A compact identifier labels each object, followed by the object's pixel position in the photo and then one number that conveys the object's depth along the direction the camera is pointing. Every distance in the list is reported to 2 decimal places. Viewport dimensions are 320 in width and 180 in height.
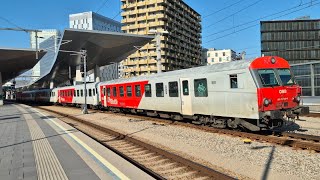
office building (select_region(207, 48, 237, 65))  136.80
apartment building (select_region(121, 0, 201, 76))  105.44
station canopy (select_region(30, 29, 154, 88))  48.88
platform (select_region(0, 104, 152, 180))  6.79
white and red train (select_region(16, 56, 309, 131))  11.91
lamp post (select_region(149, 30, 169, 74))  30.59
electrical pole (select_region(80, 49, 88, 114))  28.81
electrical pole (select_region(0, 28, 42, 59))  25.69
